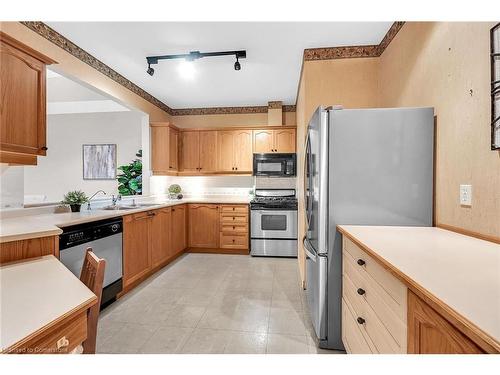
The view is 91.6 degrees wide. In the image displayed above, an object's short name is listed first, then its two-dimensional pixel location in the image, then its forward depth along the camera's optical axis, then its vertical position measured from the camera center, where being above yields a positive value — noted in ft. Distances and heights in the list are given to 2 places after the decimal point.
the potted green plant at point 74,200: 8.23 -0.53
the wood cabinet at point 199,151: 14.79 +2.09
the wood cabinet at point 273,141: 14.21 +2.66
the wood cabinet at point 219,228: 13.38 -2.37
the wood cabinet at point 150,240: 8.66 -2.34
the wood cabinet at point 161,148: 13.50 +2.07
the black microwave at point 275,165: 13.79 +1.19
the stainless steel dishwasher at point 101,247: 6.23 -1.77
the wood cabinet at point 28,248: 4.14 -1.18
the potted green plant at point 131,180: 14.15 +0.29
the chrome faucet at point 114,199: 10.51 -0.63
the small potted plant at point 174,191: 14.84 -0.39
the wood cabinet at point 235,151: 14.53 +2.09
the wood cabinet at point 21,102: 5.13 +1.87
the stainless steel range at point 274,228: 12.71 -2.23
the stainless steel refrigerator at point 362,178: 5.35 +0.19
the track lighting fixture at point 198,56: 8.67 +4.71
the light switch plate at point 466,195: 4.32 -0.14
